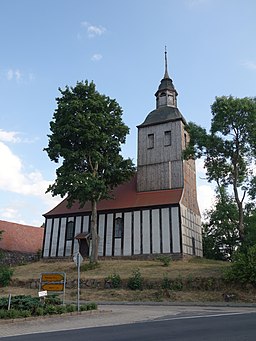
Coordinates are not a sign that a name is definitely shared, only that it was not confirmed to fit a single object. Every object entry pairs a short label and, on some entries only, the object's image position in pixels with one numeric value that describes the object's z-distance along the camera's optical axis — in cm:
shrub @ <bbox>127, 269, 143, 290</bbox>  1844
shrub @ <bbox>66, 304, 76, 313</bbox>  1178
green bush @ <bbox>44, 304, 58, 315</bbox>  1114
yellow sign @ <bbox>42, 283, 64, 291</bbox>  1330
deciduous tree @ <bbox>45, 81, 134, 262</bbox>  2489
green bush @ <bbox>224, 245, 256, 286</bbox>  1608
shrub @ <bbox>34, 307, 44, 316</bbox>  1084
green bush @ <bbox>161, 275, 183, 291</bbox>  1749
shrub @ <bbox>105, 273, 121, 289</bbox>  1929
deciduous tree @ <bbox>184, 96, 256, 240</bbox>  2128
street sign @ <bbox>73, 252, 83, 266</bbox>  1281
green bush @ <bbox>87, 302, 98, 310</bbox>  1242
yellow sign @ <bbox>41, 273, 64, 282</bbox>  1338
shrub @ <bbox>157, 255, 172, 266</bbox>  2239
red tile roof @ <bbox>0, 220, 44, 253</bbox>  3516
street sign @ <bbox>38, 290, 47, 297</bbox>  1148
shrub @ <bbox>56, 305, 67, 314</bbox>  1146
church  2697
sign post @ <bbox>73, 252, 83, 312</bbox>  1281
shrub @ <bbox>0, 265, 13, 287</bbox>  2155
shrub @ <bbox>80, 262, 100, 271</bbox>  2416
